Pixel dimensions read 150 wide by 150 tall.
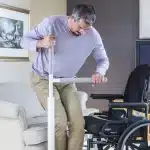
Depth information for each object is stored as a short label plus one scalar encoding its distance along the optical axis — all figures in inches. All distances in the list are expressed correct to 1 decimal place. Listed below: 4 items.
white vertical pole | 109.6
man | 112.3
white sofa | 125.5
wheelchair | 114.0
